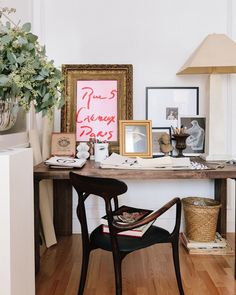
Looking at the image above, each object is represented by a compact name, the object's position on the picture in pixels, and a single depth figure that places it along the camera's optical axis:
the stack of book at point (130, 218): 1.90
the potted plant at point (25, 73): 1.30
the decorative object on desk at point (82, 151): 2.69
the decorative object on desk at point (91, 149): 2.78
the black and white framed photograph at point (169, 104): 2.98
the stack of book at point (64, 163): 2.29
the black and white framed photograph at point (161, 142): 2.77
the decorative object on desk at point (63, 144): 2.66
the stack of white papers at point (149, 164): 2.30
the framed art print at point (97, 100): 2.90
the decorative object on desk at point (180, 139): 2.73
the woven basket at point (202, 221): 2.65
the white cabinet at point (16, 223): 1.25
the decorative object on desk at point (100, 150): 2.59
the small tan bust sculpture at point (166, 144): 2.76
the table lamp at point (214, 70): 2.48
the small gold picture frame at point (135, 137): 2.68
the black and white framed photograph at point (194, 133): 2.90
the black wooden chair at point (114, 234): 1.71
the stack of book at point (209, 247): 2.65
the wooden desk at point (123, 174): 2.18
